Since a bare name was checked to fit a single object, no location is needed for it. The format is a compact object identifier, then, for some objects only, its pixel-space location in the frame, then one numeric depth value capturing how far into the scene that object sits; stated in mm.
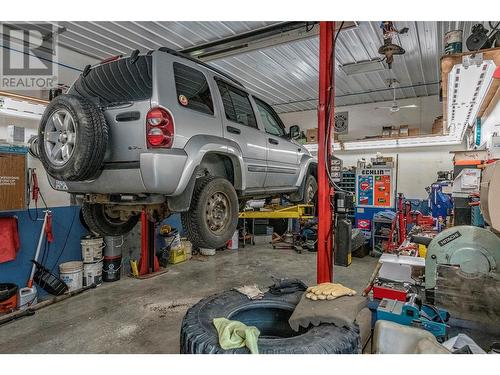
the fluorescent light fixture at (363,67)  5742
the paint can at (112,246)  5105
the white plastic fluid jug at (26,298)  4070
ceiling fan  7129
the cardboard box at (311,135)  9000
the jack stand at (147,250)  5452
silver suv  2125
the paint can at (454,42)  2506
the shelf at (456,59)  2314
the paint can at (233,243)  7520
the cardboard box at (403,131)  7898
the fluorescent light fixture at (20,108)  4191
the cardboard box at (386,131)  8227
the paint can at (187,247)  6613
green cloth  1668
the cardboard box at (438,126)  7148
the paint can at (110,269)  5105
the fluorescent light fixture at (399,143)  7291
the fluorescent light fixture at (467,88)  2729
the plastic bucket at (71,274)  4609
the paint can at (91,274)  4844
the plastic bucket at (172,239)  6258
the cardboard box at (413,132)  8016
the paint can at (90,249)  4879
